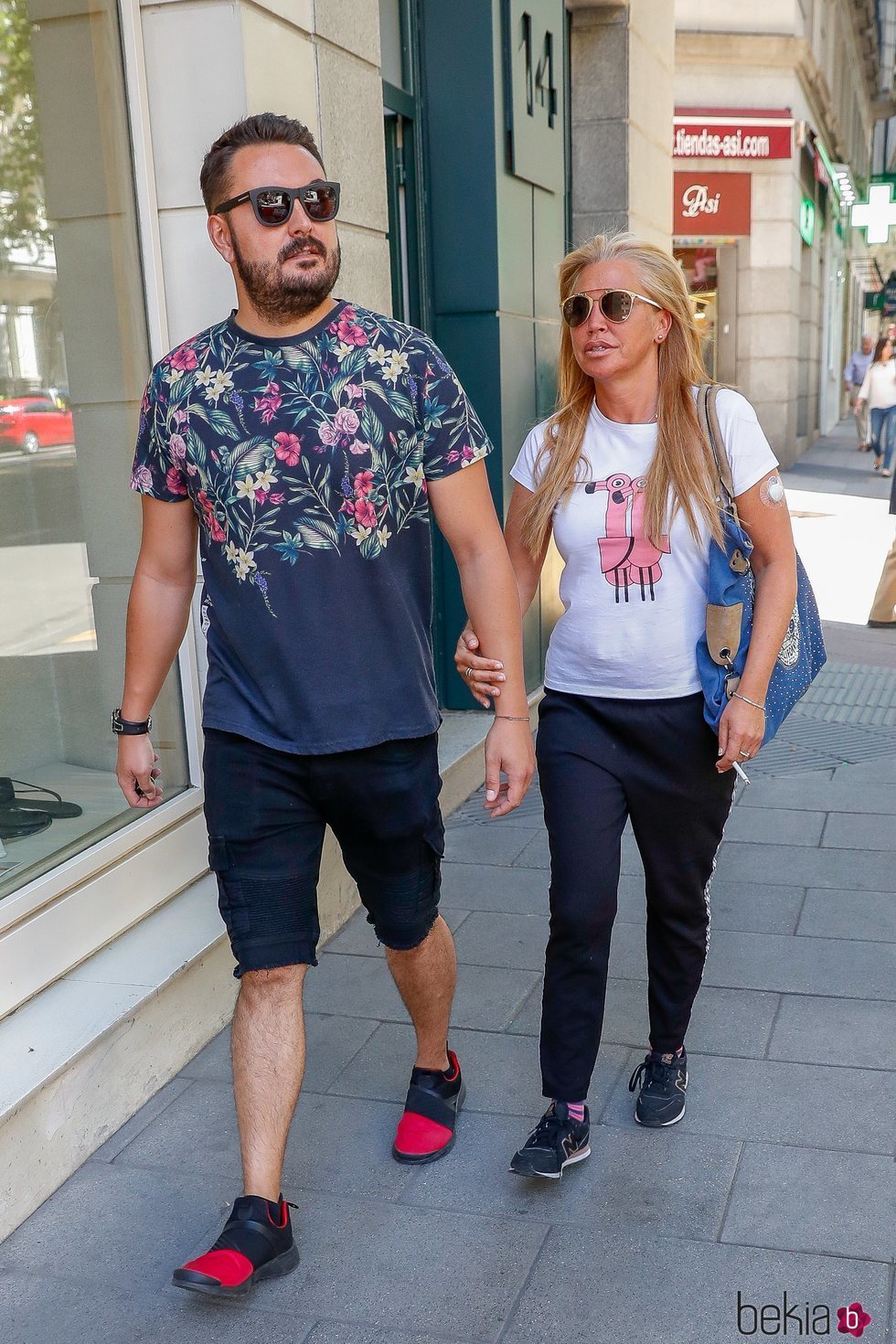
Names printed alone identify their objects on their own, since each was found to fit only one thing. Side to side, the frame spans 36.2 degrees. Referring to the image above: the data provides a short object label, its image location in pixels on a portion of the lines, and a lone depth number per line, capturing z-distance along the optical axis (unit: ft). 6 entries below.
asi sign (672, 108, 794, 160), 60.23
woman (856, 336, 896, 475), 50.78
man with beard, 8.67
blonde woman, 9.48
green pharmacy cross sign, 91.15
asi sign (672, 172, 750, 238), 60.59
